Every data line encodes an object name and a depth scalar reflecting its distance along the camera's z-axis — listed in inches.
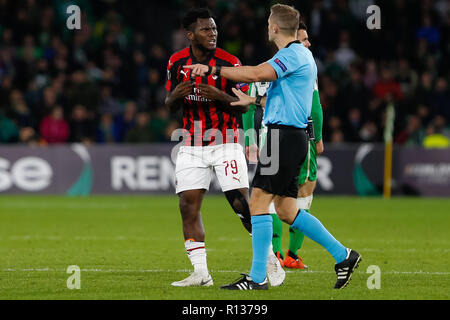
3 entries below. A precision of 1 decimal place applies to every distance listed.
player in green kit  706.8
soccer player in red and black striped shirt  611.2
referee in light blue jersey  571.8
